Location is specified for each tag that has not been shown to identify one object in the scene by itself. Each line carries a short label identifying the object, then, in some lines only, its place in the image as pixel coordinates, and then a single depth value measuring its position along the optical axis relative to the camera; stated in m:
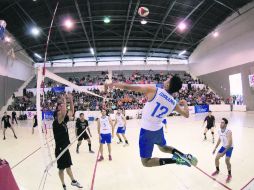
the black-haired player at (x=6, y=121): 11.86
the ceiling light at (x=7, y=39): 20.81
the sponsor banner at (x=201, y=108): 24.80
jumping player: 3.24
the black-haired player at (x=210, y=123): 9.94
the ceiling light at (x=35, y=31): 20.32
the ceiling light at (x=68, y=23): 19.54
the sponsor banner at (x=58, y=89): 25.48
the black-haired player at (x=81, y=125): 8.07
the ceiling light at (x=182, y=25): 21.50
